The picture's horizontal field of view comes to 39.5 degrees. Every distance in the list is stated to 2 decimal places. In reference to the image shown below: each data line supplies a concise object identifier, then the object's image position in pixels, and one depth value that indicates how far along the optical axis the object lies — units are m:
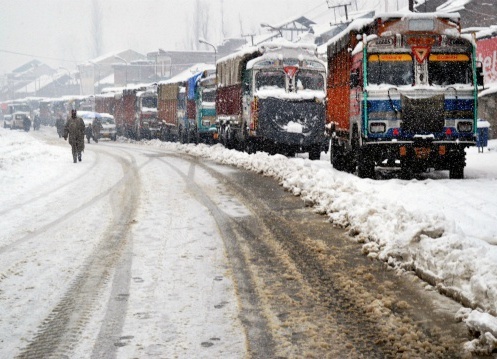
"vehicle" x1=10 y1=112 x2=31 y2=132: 73.72
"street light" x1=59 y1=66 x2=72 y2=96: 144.82
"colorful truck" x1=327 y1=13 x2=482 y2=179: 15.31
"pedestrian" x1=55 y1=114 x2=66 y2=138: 55.32
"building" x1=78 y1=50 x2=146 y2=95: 124.80
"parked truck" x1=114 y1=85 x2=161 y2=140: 46.91
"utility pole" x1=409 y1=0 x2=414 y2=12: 31.42
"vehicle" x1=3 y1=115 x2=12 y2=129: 80.01
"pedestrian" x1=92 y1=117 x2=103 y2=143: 46.78
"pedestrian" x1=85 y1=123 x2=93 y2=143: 44.59
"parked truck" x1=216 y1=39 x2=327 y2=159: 23.53
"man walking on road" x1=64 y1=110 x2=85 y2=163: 24.20
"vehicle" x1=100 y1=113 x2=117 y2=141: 47.56
